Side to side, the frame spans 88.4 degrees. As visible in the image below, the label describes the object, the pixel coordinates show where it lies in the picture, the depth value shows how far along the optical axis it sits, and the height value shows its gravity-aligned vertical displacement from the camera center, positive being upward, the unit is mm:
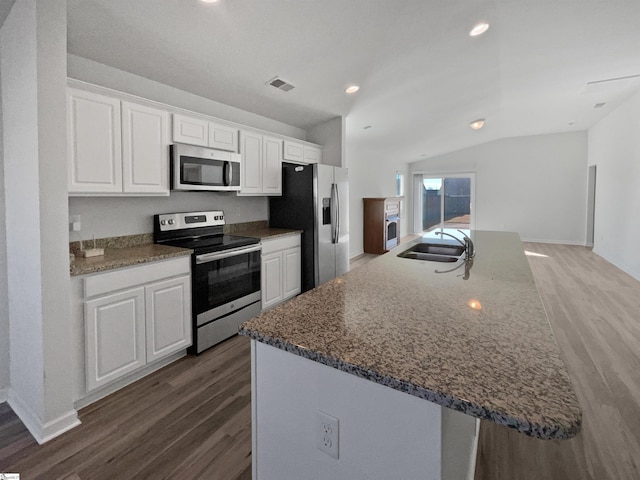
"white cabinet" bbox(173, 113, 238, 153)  2789 +834
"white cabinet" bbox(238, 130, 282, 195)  3467 +673
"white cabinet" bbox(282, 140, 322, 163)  3996 +935
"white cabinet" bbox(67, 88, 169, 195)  2131 +553
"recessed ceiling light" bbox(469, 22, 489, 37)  2971 +1820
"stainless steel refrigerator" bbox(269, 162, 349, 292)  3883 +153
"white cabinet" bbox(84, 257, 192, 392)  2016 -640
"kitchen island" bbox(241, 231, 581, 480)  704 -349
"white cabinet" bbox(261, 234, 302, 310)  3426 -496
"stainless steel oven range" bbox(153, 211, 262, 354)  2682 -423
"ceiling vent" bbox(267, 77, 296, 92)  3202 +1410
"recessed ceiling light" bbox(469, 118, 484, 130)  6095 +1912
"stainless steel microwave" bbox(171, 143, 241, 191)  2744 +501
